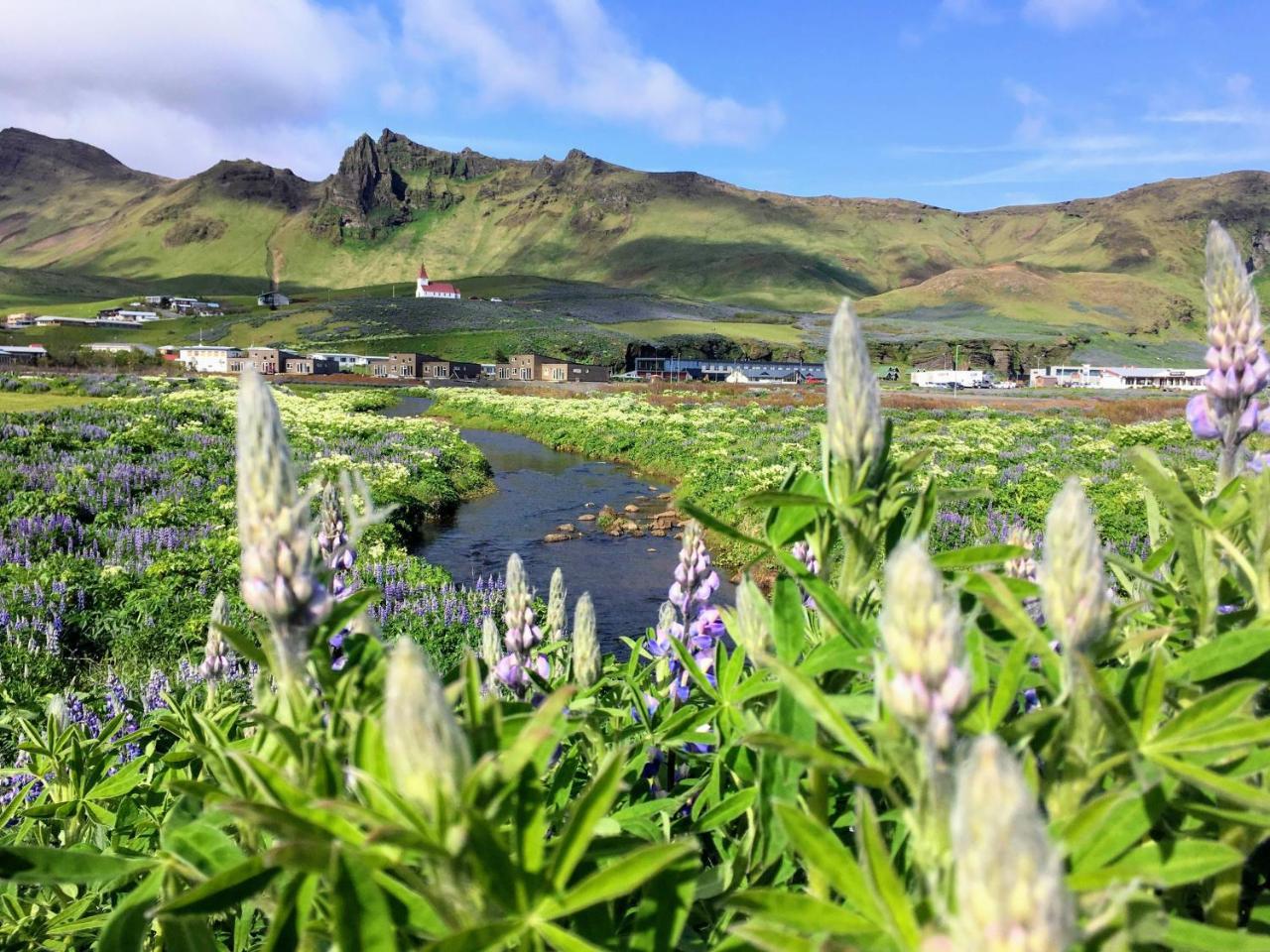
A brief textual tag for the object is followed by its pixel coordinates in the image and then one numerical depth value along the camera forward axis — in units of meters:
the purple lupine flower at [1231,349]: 1.47
